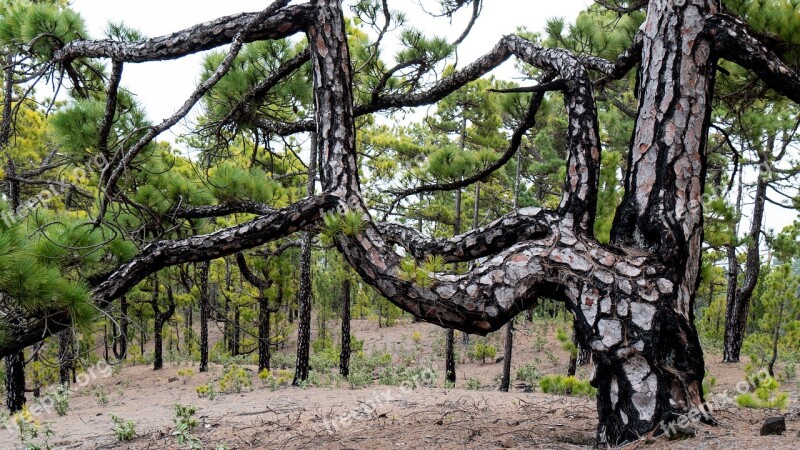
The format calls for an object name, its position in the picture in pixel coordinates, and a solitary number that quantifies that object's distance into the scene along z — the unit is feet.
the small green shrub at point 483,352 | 48.03
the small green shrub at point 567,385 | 15.65
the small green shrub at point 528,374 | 36.24
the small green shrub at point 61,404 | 22.84
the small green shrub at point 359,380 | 28.19
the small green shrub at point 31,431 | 15.41
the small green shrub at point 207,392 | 24.35
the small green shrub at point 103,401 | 27.40
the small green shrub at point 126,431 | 13.71
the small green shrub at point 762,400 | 10.15
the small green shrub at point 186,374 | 37.97
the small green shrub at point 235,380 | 28.25
